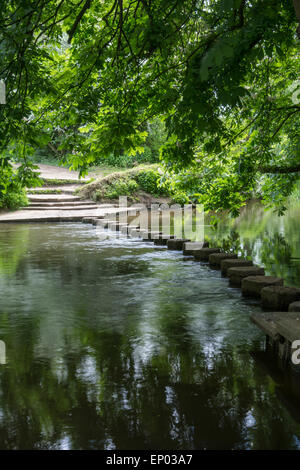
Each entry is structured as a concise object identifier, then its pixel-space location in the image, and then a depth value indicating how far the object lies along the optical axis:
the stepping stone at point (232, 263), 7.73
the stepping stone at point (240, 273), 6.98
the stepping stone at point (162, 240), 11.53
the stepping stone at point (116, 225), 14.77
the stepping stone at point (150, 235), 12.00
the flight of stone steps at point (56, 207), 18.08
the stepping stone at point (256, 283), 6.13
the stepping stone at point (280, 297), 5.39
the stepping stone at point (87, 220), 17.28
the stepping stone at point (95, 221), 16.45
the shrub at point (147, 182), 25.39
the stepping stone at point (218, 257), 8.56
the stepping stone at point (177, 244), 10.77
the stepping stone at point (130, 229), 13.36
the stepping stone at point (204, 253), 9.30
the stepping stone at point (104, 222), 15.55
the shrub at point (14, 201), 19.72
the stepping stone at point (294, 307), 4.73
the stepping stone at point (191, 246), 10.04
